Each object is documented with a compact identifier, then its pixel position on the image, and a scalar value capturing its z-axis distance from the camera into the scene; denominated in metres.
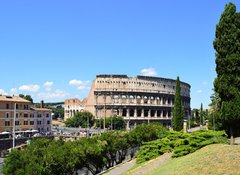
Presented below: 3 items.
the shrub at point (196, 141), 21.92
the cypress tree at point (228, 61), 23.90
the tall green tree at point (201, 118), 98.90
